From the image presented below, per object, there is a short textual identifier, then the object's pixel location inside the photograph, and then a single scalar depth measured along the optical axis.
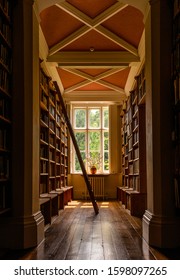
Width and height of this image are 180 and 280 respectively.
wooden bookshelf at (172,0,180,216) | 2.42
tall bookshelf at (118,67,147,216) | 4.42
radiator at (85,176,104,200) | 7.23
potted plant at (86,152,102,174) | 7.45
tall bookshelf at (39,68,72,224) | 4.08
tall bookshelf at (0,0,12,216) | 2.42
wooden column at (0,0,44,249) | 2.46
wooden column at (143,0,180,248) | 2.47
